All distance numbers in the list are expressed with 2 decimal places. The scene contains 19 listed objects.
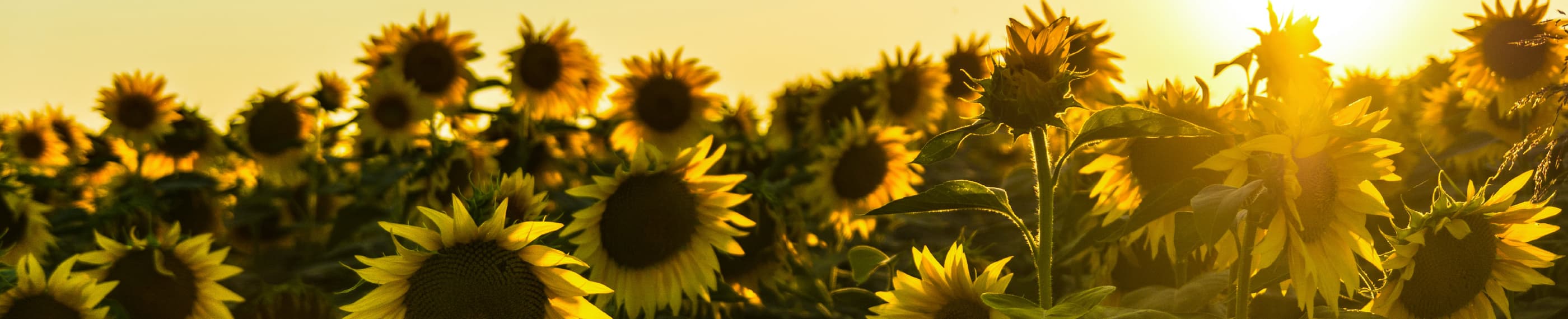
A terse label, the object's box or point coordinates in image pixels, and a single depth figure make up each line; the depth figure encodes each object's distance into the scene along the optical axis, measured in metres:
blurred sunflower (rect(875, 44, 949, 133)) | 5.62
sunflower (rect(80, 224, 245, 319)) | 2.90
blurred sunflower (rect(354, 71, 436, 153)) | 4.90
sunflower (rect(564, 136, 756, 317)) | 2.82
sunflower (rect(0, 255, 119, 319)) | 2.58
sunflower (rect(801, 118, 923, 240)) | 4.55
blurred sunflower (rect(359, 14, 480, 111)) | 4.89
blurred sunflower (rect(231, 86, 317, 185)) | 5.49
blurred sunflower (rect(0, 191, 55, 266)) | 3.77
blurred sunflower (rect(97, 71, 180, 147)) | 5.80
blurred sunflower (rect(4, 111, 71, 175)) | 6.94
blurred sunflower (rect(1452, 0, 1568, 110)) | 3.68
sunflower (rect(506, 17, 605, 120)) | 4.56
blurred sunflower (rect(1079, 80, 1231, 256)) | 2.11
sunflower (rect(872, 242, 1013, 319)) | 1.89
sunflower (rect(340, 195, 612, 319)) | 2.00
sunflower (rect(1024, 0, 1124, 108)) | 3.40
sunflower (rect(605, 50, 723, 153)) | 4.86
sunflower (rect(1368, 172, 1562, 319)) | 1.83
